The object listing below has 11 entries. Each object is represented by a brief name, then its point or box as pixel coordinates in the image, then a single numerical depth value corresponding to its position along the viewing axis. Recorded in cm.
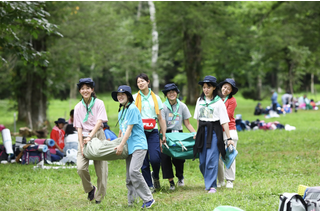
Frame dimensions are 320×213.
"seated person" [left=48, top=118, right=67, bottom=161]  2131
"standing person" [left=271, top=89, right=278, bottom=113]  4941
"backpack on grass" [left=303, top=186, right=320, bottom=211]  887
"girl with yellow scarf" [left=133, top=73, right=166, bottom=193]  1280
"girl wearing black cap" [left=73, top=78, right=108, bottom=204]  1186
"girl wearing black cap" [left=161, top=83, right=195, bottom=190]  1407
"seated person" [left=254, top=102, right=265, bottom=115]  5041
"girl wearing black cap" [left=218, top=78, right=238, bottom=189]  1395
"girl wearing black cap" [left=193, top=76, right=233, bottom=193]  1305
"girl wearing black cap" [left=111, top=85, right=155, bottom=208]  1109
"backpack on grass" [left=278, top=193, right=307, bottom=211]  866
